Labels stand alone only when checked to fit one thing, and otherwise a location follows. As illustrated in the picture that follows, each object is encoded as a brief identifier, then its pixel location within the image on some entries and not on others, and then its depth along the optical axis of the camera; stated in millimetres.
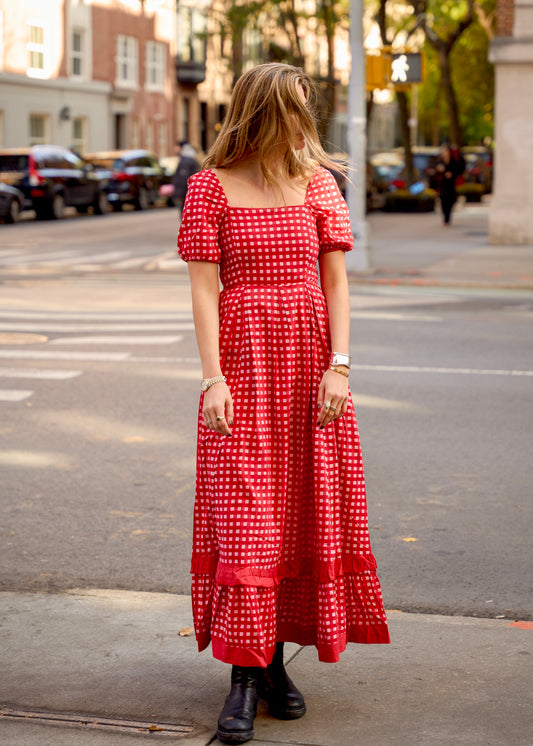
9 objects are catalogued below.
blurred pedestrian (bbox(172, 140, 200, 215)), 22016
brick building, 43000
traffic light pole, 17891
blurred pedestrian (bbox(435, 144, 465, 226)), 27672
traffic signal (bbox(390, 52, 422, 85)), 18250
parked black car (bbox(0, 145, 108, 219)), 32156
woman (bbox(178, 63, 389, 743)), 3400
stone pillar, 21531
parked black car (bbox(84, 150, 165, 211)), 36656
